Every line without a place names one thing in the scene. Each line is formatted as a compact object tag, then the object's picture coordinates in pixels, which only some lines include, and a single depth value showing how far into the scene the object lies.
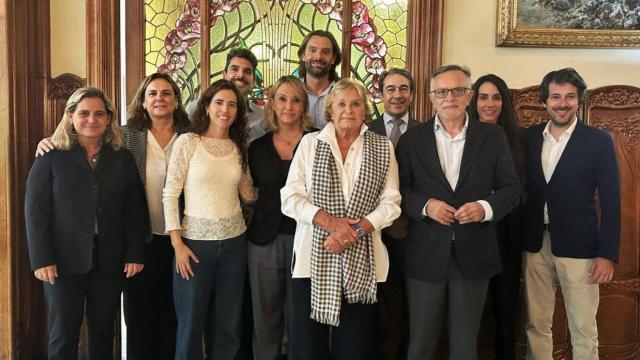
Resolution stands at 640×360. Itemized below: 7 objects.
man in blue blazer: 2.41
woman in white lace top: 2.29
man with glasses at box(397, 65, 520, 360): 2.14
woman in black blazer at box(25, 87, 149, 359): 2.24
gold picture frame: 3.07
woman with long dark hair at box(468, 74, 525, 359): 2.60
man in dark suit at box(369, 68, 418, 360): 2.55
